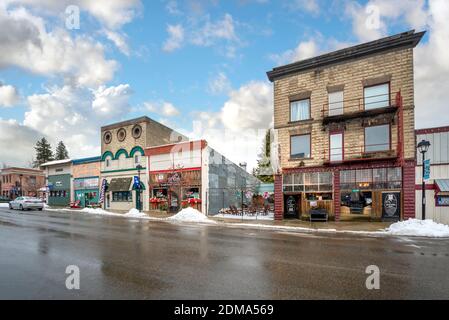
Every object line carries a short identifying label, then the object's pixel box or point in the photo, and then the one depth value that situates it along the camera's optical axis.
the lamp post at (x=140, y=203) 29.26
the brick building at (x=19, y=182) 59.94
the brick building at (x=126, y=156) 30.33
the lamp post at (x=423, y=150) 14.19
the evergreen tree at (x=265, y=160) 49.16
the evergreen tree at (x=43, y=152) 75.56
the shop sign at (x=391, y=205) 16.81
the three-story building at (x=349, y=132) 16.77
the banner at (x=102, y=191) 33.15
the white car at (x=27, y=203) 29.19
